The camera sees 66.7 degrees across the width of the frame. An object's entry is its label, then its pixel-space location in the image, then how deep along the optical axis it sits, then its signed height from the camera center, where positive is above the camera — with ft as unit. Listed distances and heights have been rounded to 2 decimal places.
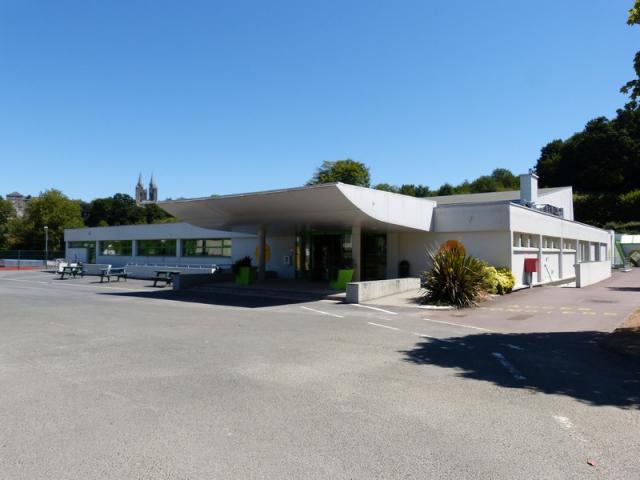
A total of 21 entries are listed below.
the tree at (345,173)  224.53 +38.77
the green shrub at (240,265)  80.23 -1.69
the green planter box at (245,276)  77.15 -3.36
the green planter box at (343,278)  64.95 -3.08
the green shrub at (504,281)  62.13 -3.34
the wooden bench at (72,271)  108.58 -3.65
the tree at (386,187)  264.52 +37.55
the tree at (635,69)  28.19 +10.93
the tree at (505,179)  282.07 +46.81
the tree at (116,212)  336.49 +29.81
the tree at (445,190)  272.72 +36.80
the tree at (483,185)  282.64 +41.86
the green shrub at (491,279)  58.47 -2.95
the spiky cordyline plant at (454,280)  51.52 -2.67
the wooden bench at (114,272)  95.63 -3.64
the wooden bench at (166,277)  84.43 -4.03
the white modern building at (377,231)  58.23 +3.98
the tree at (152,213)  339.67 +29.49
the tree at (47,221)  218.18 +15.40
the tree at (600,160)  211.61 +42.95
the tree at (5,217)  249.96 +21.06
